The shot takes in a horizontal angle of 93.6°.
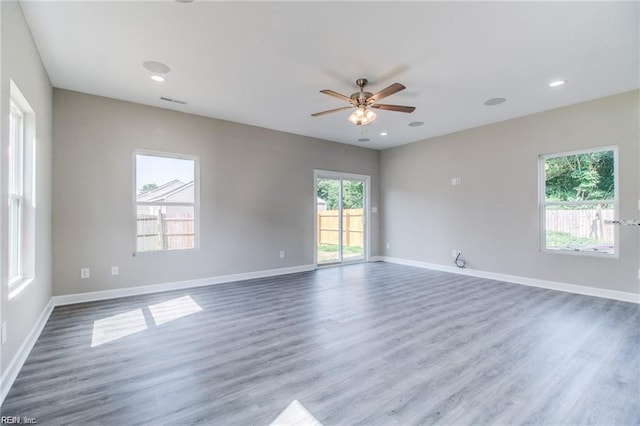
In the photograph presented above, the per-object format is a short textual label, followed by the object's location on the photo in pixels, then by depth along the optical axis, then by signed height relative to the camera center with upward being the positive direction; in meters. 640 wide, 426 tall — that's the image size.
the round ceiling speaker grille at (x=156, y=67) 3.34 +1.69
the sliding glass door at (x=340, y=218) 6.75 -0.06
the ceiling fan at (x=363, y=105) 3.72 +1.39
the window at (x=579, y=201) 4.34 +0.21
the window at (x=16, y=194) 2.59 +0.19
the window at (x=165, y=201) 4.58 +0.22
